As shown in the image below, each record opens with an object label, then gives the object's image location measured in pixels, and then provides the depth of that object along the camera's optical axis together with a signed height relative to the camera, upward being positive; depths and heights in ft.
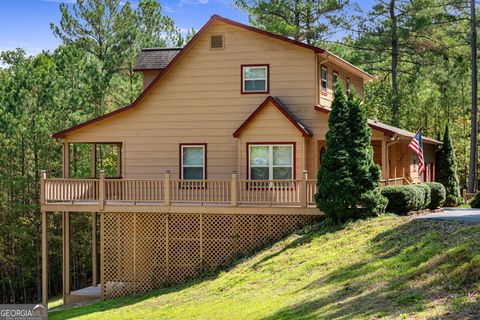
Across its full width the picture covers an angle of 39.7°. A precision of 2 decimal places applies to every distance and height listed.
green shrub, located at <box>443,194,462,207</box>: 102.17 -3.94
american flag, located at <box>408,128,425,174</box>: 78.07 +3.49
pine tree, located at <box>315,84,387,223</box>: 65.51 +0.65
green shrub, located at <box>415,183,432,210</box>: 78.24 -2.24
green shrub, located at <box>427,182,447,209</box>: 87.34 -2.57
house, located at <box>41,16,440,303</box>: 72.74 +2.25
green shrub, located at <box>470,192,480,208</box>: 86.38 -3.50
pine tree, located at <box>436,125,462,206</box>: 103.24 +0.70
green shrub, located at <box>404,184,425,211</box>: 73.92 -2.44
